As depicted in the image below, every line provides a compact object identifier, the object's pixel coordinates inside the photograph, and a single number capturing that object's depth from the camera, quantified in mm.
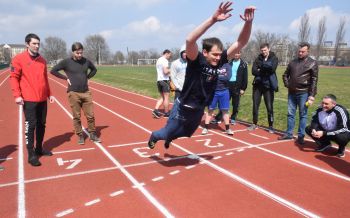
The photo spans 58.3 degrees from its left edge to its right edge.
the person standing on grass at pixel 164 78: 9656
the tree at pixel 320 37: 77250
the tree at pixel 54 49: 97775
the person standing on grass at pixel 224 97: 7414
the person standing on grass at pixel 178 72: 8031
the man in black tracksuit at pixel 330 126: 5825
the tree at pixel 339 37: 80312
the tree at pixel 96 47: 107250
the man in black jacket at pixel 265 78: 7385
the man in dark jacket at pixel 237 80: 8438
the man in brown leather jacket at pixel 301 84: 6570
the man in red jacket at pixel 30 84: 5231
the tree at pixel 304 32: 69562
